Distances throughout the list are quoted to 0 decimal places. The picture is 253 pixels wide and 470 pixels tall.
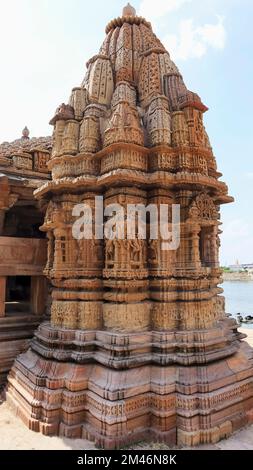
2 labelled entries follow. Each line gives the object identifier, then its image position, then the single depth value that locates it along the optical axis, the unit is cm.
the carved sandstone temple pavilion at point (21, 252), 659
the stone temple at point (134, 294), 444
